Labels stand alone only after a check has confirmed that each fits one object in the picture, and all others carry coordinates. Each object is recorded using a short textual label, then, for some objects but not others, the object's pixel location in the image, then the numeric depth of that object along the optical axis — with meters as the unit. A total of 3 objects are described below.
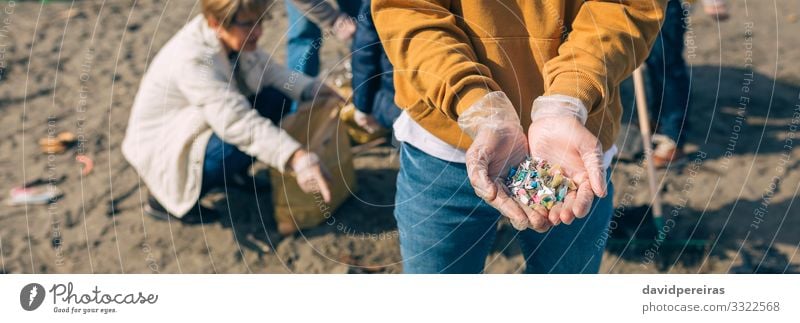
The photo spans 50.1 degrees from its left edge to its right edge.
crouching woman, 3.57
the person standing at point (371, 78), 3.28
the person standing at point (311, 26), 4.07
